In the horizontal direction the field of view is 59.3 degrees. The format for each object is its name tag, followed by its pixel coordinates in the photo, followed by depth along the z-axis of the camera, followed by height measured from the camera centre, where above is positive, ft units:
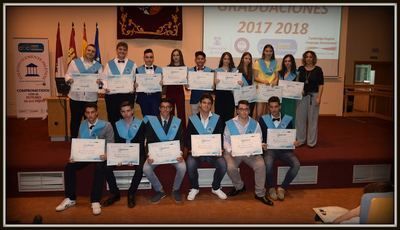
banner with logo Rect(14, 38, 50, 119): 24.48 +0.58
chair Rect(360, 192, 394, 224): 8.36 -2.69
